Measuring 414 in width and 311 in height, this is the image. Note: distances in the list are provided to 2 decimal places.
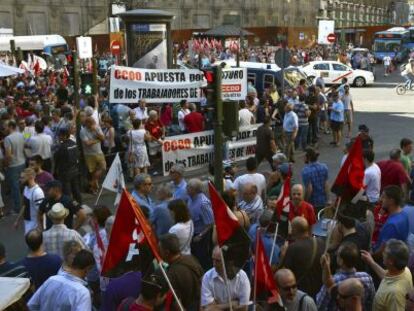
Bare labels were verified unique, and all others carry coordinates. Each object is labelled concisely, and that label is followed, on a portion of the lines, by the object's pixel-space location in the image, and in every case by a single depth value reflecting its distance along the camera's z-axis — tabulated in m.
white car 31.58
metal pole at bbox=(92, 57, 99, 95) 13.73
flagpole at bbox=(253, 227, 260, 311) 4.79
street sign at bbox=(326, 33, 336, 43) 34.05
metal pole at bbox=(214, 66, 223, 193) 8.09
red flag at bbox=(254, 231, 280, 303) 4.83
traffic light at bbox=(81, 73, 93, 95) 13.56
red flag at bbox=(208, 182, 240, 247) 5.25
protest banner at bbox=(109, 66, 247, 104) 13.16
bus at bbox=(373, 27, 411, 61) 46.91
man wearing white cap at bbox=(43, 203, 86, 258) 6.48
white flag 8.53
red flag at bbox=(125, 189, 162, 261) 4.98
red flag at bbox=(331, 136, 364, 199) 7.05
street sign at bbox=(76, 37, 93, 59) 25.53
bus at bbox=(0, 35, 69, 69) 33.22
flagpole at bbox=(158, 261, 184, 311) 4.60
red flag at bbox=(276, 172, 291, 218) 6.96
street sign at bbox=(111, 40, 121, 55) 26.83
